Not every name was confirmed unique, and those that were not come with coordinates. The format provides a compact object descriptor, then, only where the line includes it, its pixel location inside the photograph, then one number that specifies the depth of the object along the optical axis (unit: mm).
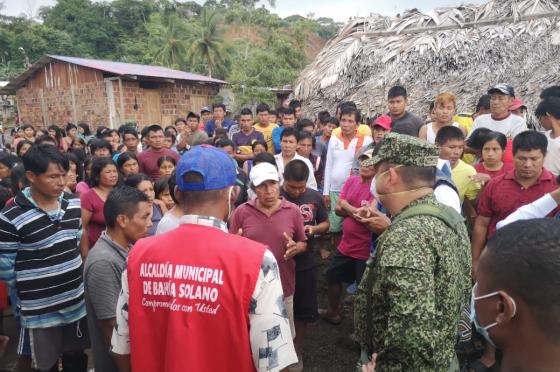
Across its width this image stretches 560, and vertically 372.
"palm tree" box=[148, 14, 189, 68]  36219
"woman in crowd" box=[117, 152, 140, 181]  4832
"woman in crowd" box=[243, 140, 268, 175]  5969
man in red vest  1486
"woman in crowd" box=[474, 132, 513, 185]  3889
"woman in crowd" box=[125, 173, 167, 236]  3742
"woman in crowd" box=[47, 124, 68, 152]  8523
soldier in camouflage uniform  1633
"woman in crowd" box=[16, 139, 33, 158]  6320
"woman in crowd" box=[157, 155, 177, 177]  4949
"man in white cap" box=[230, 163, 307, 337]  3330
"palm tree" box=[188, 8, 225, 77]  36844
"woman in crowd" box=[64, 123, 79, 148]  9000
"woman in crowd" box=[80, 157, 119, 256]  3713
